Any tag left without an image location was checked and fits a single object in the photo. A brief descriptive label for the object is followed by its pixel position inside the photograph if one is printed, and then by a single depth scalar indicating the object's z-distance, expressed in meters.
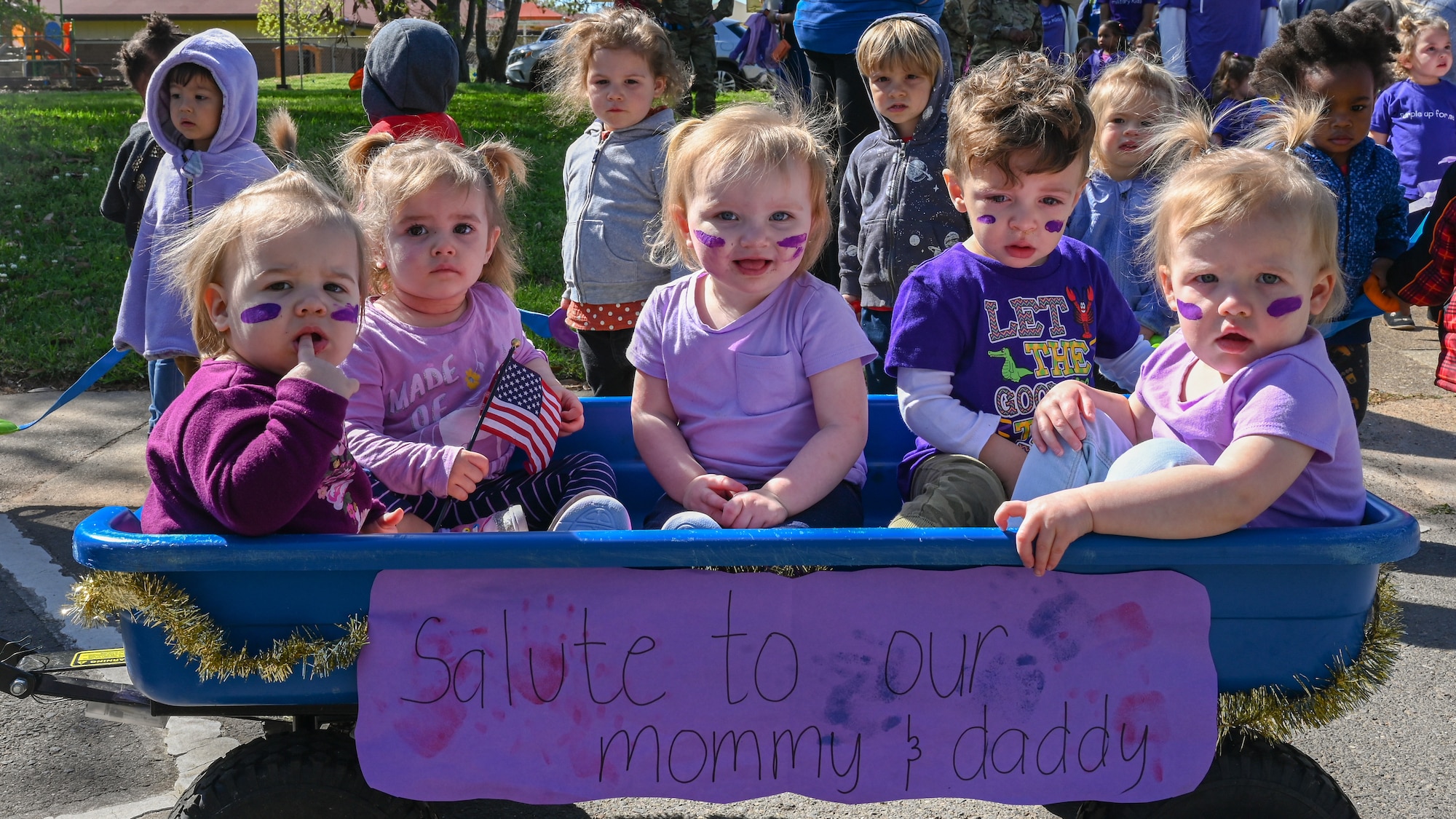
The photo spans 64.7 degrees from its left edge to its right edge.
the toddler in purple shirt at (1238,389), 1.71
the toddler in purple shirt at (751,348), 2.31
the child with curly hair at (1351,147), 3.47
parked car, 19.11
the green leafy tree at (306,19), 35.16
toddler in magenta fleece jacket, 1.70
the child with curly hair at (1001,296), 2.38
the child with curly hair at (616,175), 3.88
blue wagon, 1.67
